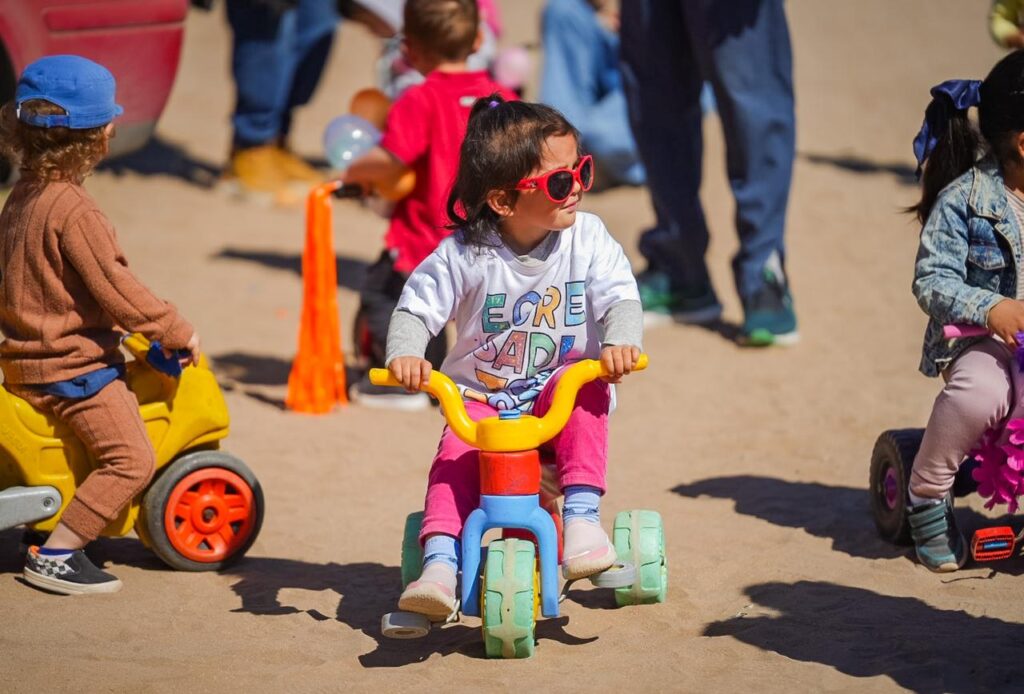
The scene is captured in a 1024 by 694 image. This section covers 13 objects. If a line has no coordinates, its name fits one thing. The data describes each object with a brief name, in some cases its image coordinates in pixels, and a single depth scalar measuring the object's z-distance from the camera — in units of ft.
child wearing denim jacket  26.03
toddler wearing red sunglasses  24.26
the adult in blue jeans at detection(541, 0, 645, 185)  64.28
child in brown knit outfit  26.12
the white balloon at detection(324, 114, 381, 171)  37.14
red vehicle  48.96
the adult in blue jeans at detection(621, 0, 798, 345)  43.14
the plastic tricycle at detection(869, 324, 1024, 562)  24.77
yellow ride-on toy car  26.48
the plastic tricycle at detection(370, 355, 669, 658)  22.80
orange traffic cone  39.29
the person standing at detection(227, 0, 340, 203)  61.16
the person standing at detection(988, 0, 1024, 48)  38.22
